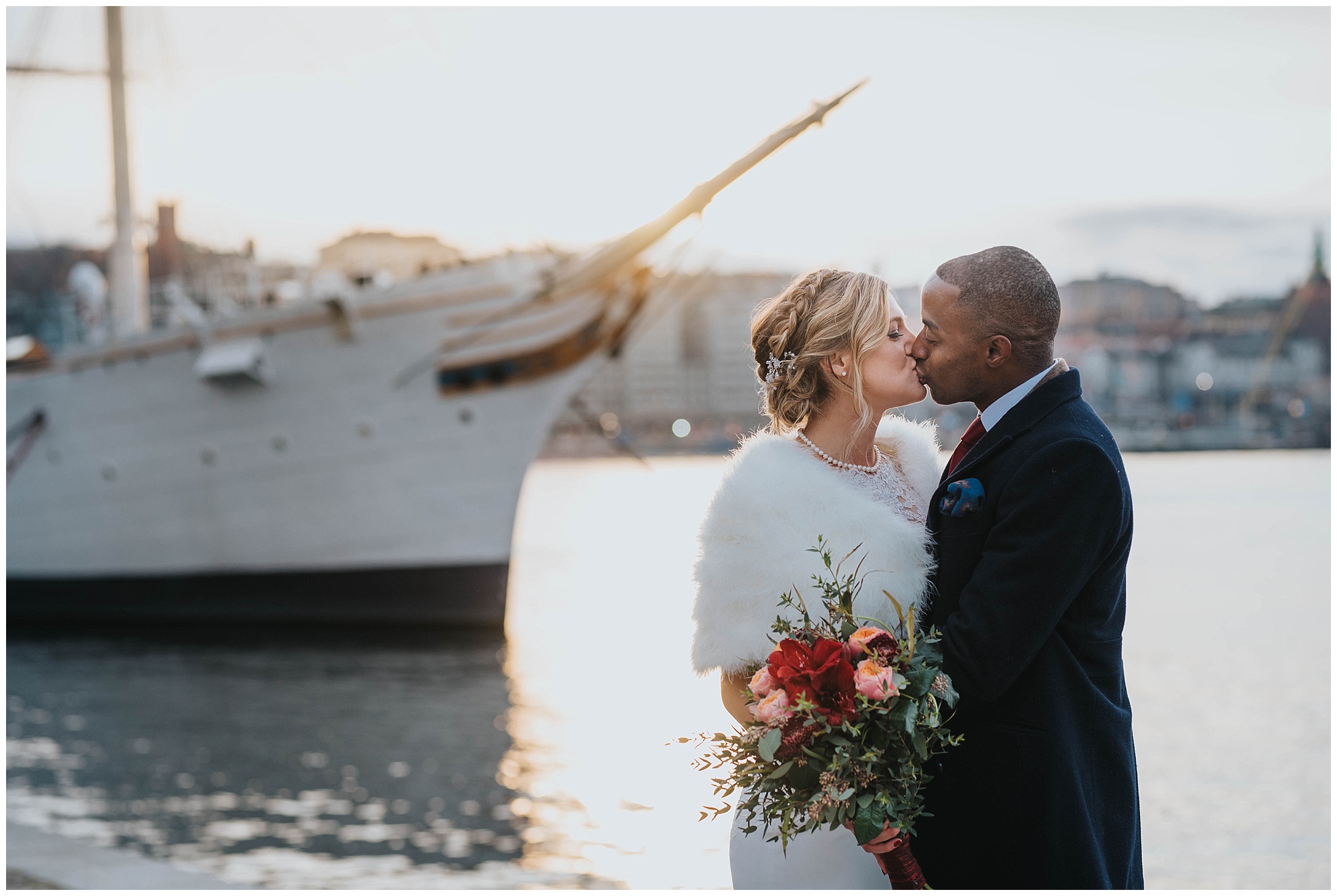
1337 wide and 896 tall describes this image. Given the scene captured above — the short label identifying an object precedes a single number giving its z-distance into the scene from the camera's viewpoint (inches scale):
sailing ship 809.5
